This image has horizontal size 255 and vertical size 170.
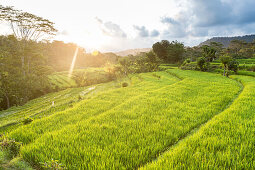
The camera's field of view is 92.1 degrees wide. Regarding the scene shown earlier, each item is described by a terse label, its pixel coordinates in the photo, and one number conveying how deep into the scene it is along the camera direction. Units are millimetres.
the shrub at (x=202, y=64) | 32794
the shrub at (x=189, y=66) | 37700
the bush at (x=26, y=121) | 6477
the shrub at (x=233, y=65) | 25734
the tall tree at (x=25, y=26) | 19684
